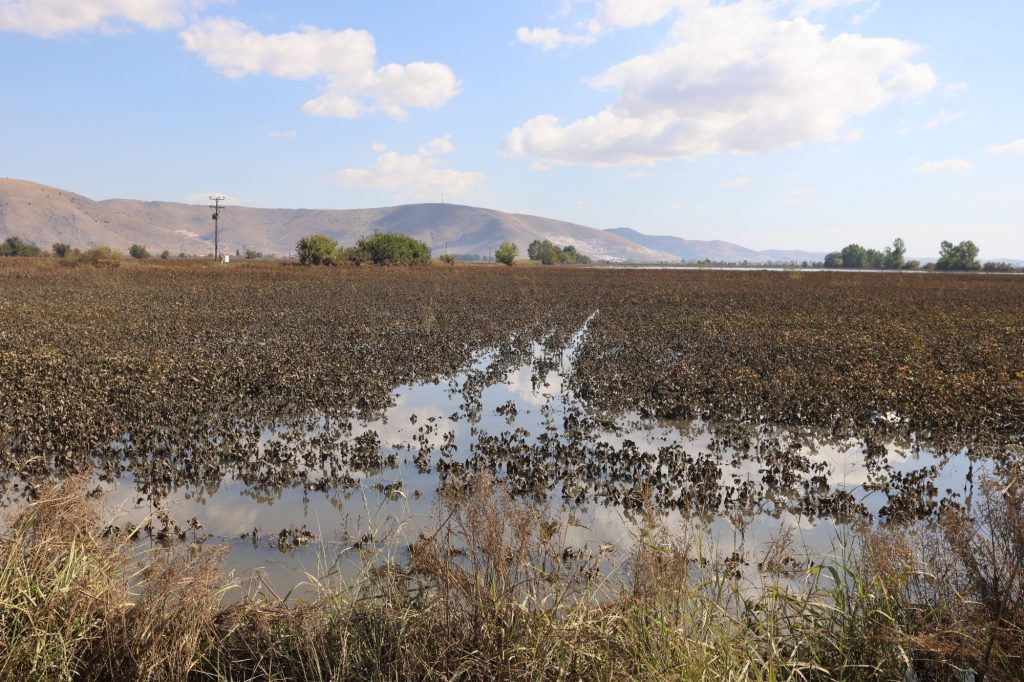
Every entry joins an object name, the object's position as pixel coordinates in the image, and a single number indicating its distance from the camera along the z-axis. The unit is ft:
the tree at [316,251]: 221.87
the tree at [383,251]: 240.94
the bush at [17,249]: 284.14
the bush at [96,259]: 183.73
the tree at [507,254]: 318.30
